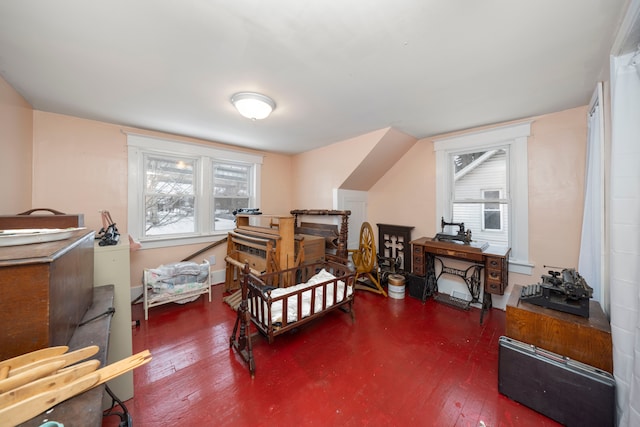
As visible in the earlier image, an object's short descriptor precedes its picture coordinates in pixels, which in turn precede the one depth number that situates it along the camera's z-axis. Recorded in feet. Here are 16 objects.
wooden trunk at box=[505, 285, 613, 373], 4.56
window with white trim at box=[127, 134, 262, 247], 9.95
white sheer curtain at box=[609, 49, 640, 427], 3.79
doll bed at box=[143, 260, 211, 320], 8.86
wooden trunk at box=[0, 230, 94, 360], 2.10
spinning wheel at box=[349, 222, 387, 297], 10.74
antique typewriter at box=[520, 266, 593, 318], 4.90
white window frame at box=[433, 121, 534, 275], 8.64
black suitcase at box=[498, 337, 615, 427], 4.25
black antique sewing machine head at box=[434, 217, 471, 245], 9.34
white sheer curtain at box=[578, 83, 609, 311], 5.39
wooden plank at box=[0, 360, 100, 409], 1.82
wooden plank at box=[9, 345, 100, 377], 2.01
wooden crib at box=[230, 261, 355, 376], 6.26
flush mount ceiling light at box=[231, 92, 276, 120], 6.71
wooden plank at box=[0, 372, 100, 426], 1.72
